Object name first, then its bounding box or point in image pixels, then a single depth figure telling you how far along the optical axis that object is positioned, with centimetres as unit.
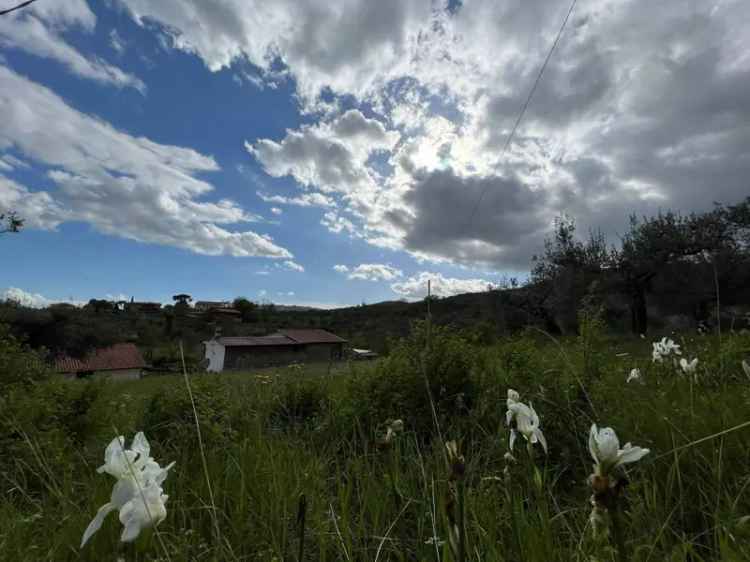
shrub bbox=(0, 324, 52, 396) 358
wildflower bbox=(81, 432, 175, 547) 70
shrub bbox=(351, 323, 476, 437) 346
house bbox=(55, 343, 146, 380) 3303
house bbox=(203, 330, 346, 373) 3788
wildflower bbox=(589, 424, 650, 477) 65
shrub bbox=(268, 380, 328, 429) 390
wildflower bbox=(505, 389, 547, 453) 115
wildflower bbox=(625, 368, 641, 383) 309
